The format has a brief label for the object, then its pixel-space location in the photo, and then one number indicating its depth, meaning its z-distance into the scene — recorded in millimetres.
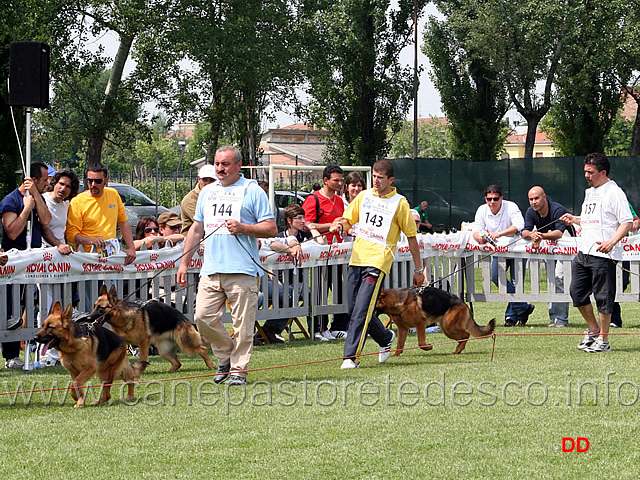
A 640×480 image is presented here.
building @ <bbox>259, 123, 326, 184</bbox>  101375
